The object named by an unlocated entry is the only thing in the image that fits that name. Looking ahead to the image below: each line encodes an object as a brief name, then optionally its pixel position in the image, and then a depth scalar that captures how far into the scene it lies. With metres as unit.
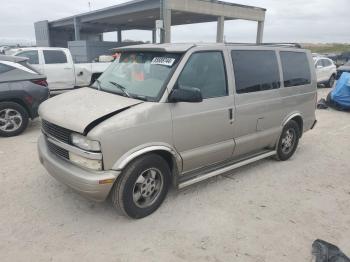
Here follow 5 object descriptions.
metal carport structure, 25.25
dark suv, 6.83
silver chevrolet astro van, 3.36
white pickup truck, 10.97
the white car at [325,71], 16.39
